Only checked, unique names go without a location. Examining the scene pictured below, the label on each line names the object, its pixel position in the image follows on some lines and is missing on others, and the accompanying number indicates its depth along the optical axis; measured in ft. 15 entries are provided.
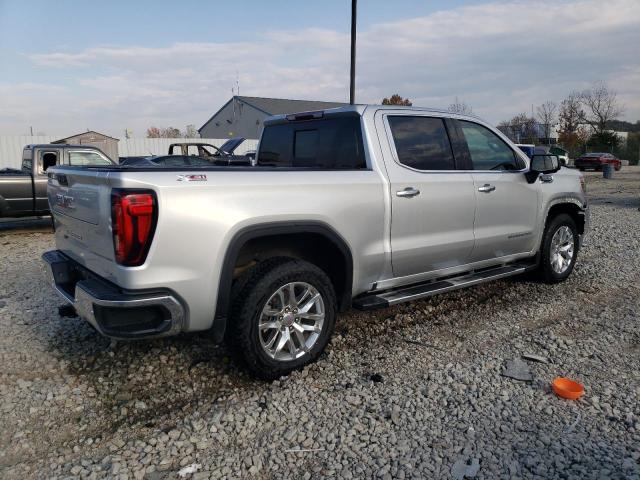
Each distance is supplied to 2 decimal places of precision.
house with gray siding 136.87
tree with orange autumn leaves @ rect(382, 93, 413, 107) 166.50
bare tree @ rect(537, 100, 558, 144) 188.34
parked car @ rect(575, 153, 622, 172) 110.42
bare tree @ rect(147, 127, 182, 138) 201.44
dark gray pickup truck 31.12
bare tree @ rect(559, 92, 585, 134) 193.67
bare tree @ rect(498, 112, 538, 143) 173.11
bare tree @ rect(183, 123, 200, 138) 168.89
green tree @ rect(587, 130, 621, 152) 159.33
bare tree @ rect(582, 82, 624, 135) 206.28
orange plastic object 10.37
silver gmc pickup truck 9.42
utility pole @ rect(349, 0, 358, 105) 45.24
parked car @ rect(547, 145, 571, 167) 115.71
